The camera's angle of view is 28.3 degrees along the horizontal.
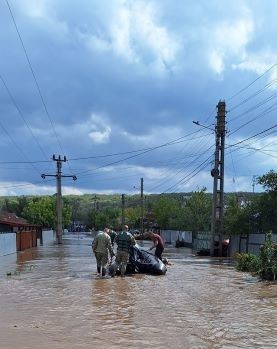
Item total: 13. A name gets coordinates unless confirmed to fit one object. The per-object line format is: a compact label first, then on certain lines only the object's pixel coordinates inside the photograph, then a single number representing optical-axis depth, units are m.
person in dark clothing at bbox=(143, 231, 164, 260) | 20.55
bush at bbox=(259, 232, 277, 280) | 17.25
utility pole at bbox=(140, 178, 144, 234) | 80.10
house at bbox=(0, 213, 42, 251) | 38.83
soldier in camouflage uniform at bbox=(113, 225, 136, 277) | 17.47
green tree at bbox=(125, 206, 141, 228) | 116.88
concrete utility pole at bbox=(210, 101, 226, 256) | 35.94
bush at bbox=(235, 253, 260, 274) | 20.63
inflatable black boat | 18.41
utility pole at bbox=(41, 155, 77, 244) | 60.66
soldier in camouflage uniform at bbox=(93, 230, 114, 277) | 17.53
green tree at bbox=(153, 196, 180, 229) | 86.88
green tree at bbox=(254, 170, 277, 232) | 36.41
